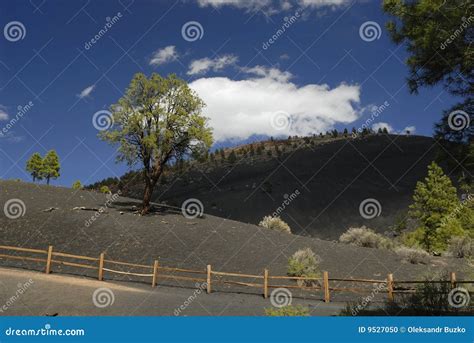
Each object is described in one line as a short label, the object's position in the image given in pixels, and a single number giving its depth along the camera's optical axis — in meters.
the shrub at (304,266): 24.42
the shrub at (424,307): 14.80
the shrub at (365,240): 36.09
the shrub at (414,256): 29.89
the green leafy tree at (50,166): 74.32
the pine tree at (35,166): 74.12
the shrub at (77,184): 90.57
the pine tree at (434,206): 42.41
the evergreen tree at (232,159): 118.12
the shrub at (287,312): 10.58
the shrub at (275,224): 39.91
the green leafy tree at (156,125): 34.47
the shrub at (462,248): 32.78
